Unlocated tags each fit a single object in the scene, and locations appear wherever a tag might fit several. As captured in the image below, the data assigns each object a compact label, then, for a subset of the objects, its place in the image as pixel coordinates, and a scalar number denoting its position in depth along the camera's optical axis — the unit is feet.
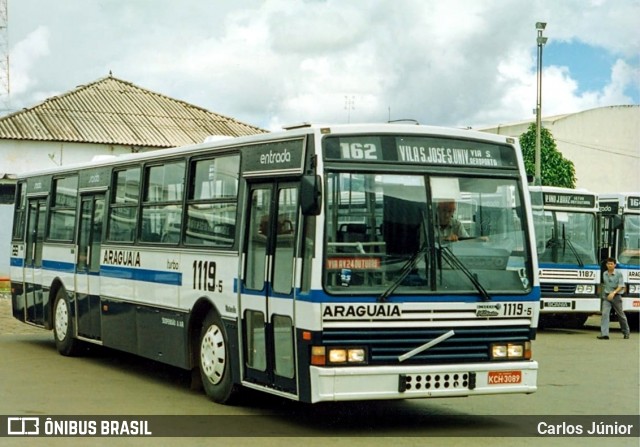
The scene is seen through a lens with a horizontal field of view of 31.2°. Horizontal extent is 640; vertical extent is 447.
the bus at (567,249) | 80.53
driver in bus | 35.22
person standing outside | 74.49
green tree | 169.48
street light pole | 137.28
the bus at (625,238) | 82.53
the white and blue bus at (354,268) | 33.63
